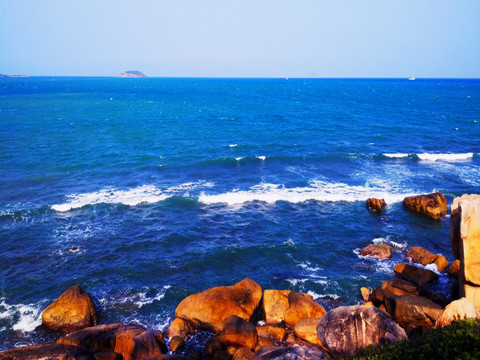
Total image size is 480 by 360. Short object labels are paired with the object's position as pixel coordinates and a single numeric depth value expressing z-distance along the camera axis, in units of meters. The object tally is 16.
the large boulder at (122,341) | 18.44
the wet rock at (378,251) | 29.73
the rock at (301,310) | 21.55
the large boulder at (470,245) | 18.83
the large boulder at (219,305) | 21.42
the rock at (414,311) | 20.25
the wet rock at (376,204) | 38.78
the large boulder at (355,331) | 17.42
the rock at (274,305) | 22.30
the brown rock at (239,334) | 19.28
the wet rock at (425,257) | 27.42
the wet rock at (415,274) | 25.53
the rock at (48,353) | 17.20
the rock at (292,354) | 15.41
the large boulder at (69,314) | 21.80
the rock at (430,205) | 36.59
